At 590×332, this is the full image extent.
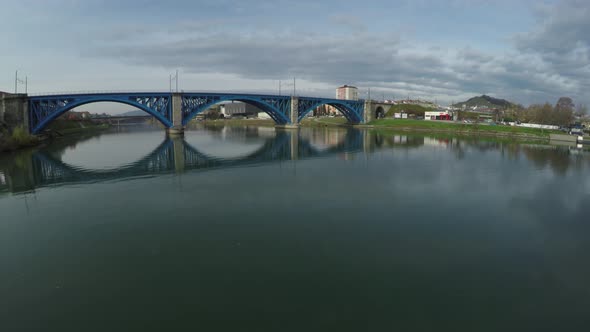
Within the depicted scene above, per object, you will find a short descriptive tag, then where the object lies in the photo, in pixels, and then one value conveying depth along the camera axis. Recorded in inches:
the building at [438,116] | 4471.0
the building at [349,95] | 7746.1
